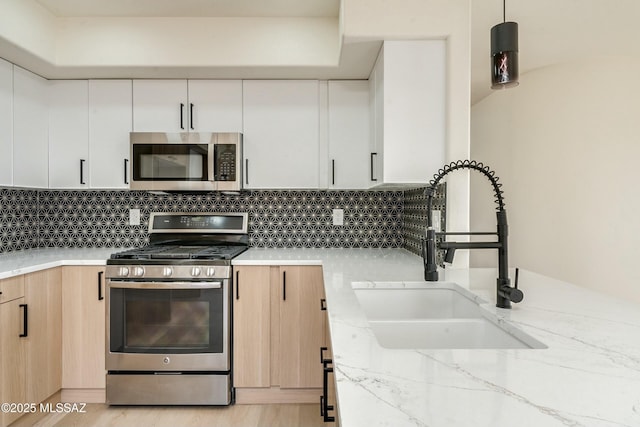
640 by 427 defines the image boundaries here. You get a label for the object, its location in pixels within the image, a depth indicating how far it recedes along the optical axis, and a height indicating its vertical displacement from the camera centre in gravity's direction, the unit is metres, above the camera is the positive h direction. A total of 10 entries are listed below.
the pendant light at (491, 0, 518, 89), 1.45 +0.58
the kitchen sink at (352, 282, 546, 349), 1.13 -0.35
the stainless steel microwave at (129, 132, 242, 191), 2.61 +0.33
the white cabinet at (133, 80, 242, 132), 2.73 +0.74
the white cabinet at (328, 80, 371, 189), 2.76 +0.57
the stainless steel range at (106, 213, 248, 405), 2.33 -0.67
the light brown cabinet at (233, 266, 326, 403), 2.40 -0.69
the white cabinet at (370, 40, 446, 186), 2.11 +0.53
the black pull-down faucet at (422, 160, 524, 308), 1.19 -0.12
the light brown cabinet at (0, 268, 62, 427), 2.01 -0.66
